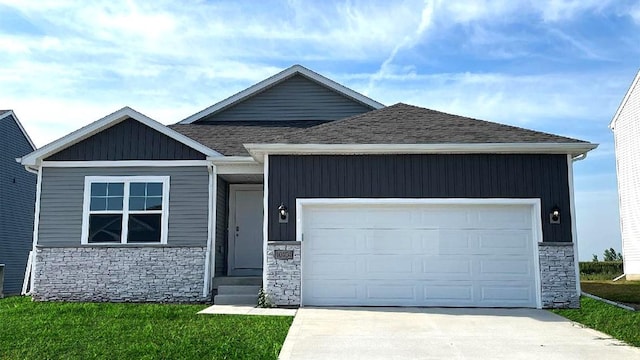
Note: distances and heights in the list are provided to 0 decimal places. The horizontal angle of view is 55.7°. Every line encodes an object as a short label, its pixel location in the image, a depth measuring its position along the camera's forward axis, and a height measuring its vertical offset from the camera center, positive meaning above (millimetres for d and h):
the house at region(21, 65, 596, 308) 11211 +412
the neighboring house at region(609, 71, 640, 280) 21531 +2939
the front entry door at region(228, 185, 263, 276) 13938 +532
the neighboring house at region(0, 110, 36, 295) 19344 +1580
